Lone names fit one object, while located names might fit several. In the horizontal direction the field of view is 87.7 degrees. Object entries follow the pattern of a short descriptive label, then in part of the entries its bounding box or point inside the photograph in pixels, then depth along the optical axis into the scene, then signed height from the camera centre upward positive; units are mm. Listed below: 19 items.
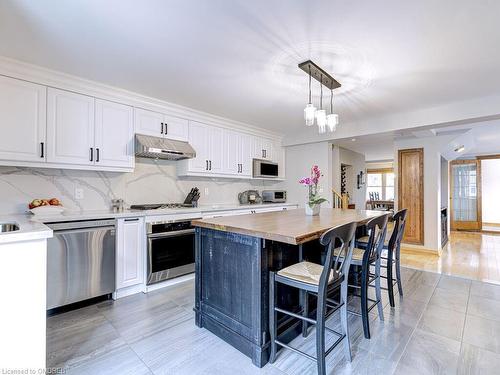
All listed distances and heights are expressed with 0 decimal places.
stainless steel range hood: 3180 +533
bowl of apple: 2547 -167
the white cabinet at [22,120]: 2395 +670
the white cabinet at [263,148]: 4948 +808
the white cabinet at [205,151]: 3886 +612
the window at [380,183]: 11734 +296
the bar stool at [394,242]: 2461 -519
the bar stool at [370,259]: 2032 -586
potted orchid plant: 2697 -108
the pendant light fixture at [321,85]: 2443 +1139
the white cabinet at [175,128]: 3584 +874
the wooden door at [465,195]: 7531 -160
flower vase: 2705 -212
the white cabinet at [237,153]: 4410 +640
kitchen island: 1758 -606
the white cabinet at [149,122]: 3297 +878
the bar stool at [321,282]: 1542 -594
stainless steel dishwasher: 2367 -689
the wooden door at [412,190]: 4984 -10
